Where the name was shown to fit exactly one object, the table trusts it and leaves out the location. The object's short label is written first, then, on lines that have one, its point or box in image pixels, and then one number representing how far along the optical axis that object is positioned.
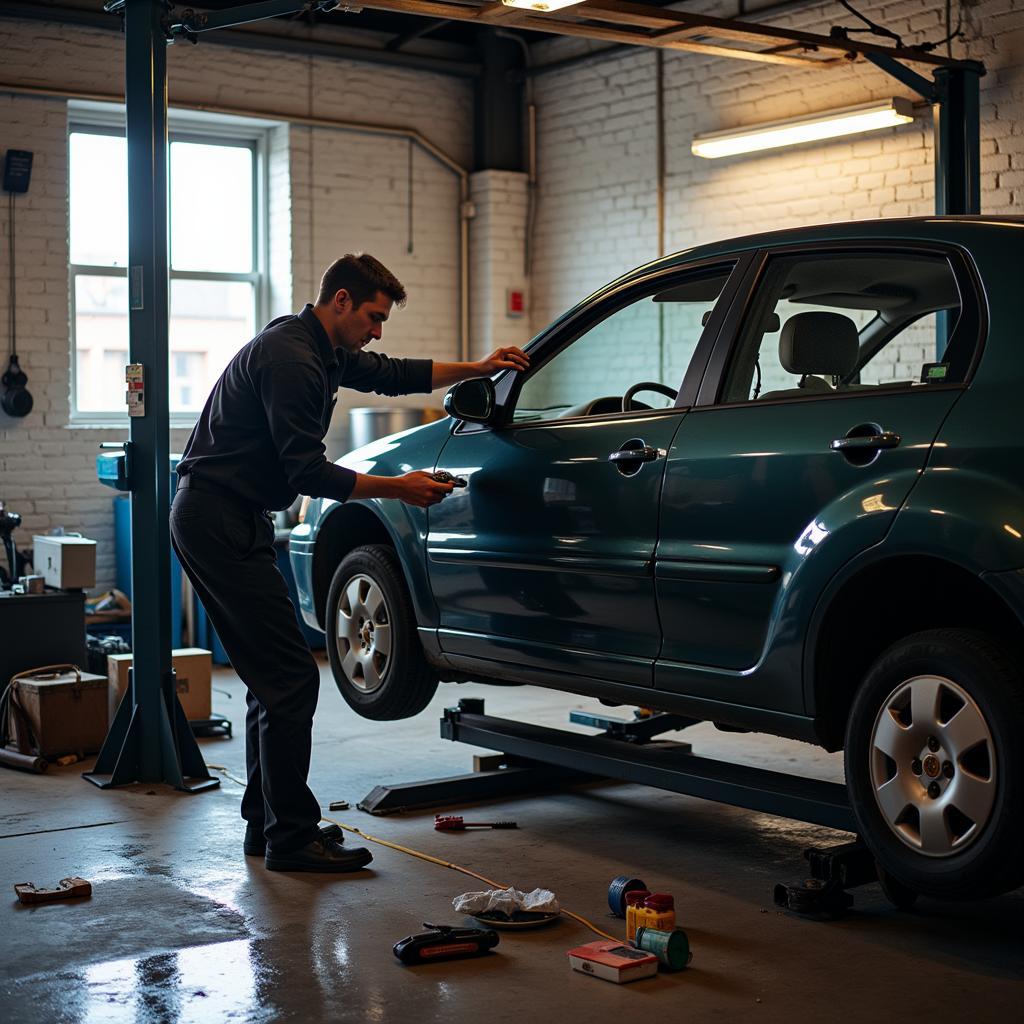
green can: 3.45
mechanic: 4.30
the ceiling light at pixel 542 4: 6.16
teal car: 3.25
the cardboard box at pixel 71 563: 6.69
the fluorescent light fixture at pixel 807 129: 7.66
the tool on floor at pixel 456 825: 4.84
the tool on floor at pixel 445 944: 3.47
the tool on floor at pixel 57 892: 3.97
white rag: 3.79
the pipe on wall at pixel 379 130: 8.90
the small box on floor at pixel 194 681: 6.70
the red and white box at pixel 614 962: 3.38
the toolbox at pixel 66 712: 6.02
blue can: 3.82
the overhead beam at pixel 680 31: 6.39
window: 9.41
